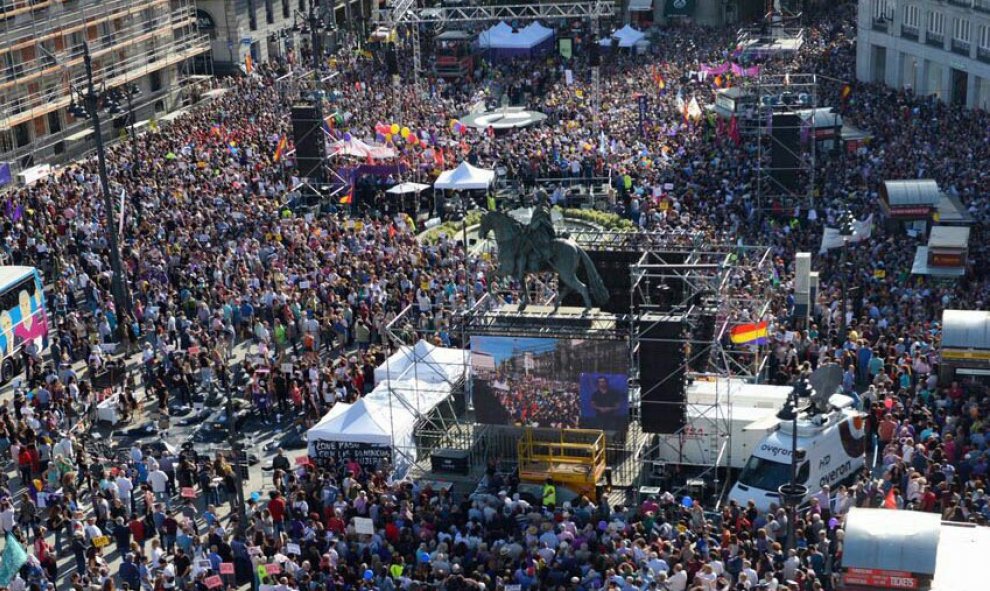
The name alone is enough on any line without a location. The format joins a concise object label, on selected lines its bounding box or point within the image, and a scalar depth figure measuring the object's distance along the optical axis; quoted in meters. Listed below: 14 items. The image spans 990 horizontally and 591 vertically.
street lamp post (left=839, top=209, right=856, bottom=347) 33.94
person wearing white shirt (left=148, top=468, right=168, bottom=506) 29.34
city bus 36.38
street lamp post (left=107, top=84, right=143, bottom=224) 42.00
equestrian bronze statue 29.38
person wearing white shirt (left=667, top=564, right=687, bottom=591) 22.83
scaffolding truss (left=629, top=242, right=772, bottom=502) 28.20
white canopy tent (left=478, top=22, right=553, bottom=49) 70.75
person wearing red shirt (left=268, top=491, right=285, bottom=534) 26.98
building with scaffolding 58.19
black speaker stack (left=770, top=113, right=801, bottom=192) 44.31
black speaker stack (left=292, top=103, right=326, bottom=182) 49.09
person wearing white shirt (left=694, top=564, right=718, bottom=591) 22.38
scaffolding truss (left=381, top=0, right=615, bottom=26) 62.56
